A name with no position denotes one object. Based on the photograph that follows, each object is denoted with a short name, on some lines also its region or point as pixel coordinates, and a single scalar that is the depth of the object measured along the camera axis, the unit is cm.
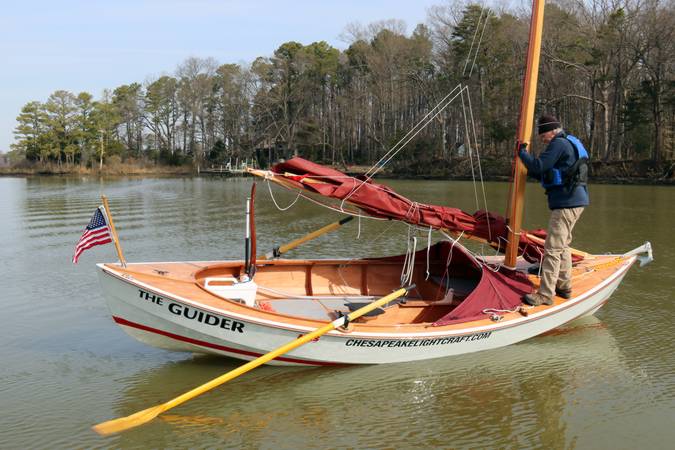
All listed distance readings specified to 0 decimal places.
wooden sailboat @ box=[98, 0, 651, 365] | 729
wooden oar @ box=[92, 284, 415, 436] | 624
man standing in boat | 809
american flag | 776
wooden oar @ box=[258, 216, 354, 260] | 998
